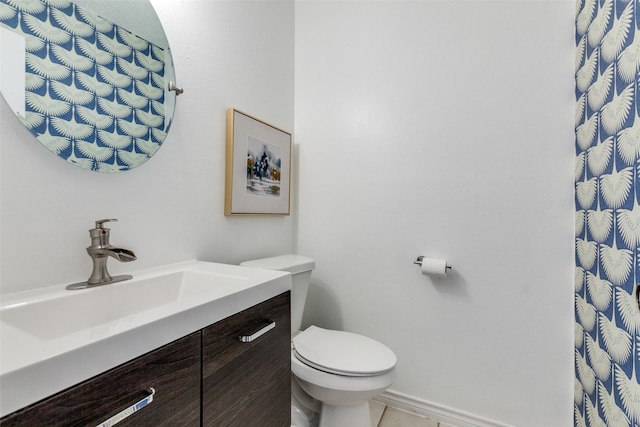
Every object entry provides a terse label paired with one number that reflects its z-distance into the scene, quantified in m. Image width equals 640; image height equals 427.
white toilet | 1.11
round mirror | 0.69
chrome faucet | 0.77
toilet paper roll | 1.39
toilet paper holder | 1.43
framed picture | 1.29
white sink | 0.39
